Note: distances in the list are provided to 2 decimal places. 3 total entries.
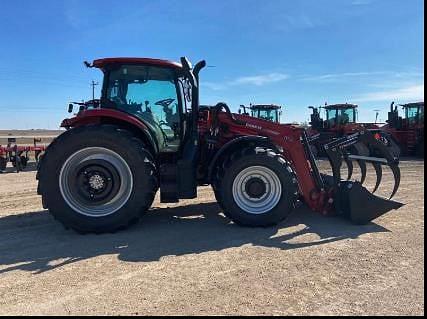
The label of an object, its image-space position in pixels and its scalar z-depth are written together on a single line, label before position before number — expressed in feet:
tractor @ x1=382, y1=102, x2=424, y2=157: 67.51
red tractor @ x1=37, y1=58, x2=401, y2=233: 19.83
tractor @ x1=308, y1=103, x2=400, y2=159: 71.92
